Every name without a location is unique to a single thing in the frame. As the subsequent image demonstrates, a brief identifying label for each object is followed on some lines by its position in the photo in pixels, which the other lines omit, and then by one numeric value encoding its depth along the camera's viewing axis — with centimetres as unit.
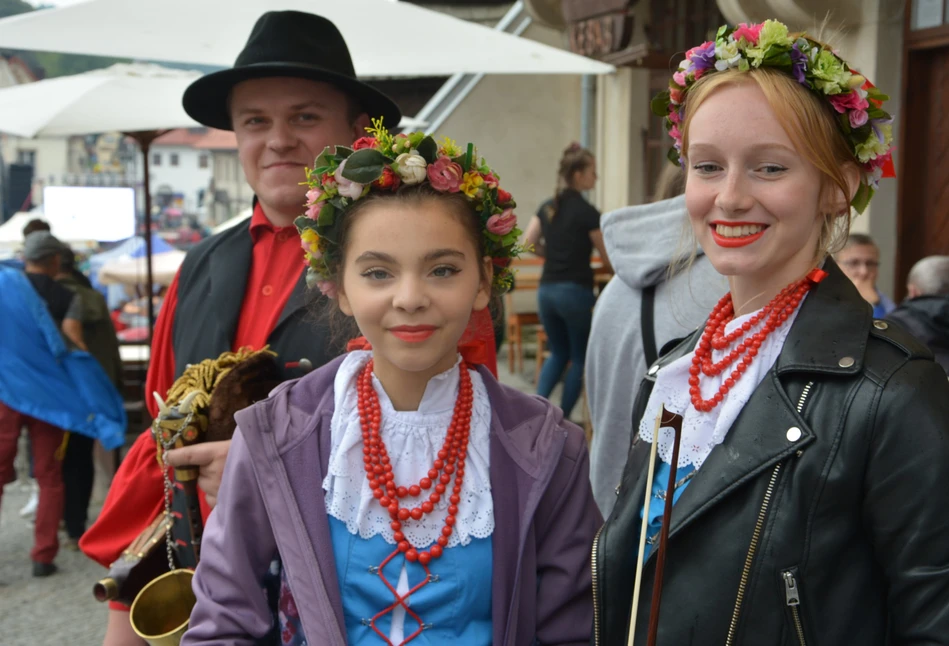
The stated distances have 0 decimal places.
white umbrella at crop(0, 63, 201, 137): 578
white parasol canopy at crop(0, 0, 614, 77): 413
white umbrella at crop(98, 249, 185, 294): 867
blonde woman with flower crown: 128
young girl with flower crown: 165
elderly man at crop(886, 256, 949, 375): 357
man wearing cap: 545
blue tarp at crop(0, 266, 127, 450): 548
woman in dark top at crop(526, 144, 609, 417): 694
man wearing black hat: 229
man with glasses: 422
